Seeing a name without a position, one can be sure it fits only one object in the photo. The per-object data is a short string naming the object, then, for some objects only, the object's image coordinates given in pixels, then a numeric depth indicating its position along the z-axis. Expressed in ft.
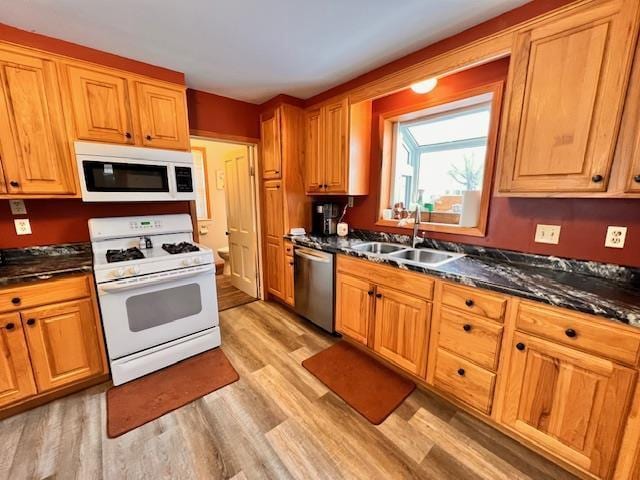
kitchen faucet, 7.25
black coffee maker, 9.48
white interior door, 10.53
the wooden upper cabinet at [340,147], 8.20
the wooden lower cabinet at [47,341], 5.16
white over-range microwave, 6.10
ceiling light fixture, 6.91
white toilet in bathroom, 14.94
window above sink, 6.47
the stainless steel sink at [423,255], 6.91
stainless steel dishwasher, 7.93
